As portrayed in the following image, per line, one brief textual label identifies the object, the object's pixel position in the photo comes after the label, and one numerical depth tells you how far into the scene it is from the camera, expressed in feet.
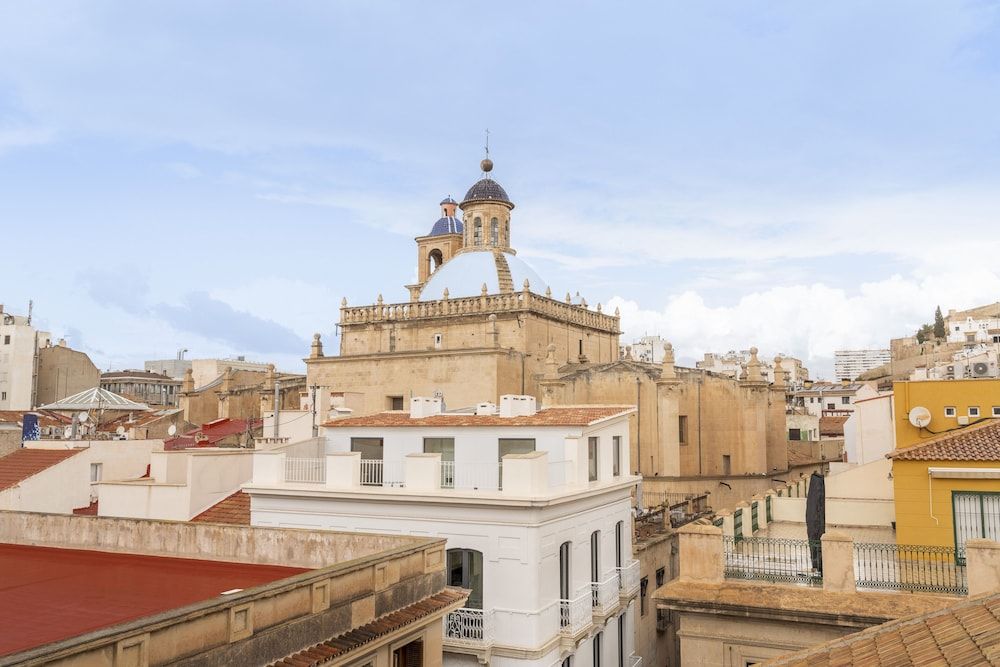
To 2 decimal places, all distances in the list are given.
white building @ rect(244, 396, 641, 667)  53.52
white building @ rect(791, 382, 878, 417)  245.45
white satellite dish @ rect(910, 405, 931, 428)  60.59
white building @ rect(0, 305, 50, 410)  209.46
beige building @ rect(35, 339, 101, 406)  216.54
